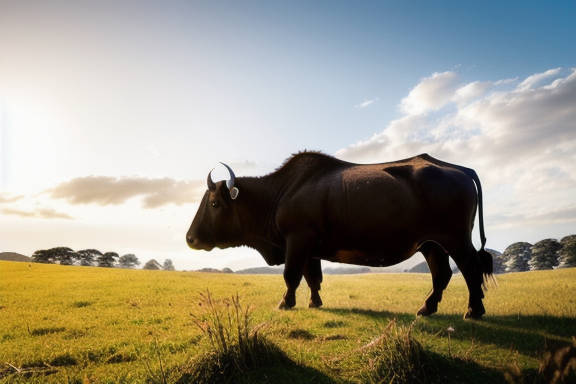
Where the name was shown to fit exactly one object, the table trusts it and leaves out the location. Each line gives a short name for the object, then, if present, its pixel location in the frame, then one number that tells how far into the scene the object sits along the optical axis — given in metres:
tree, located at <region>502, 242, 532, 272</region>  33.97
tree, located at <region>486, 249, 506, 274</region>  34.08
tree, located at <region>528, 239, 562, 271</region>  30.02
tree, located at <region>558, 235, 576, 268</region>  26.70
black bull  7.36
